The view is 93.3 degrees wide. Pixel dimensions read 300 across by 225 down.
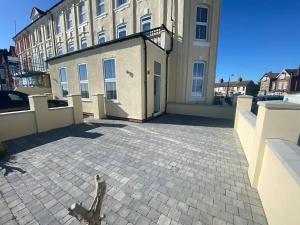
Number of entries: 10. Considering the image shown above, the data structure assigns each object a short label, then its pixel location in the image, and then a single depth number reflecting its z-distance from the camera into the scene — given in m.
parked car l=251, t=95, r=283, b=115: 12.62
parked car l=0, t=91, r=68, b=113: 6.31
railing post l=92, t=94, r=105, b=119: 8.10
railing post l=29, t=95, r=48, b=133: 5.48
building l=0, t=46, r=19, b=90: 21.20
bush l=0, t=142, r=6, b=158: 3.79
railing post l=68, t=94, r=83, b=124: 6.87
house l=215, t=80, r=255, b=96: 60.29
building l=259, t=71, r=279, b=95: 49.38
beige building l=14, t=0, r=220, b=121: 7.22
